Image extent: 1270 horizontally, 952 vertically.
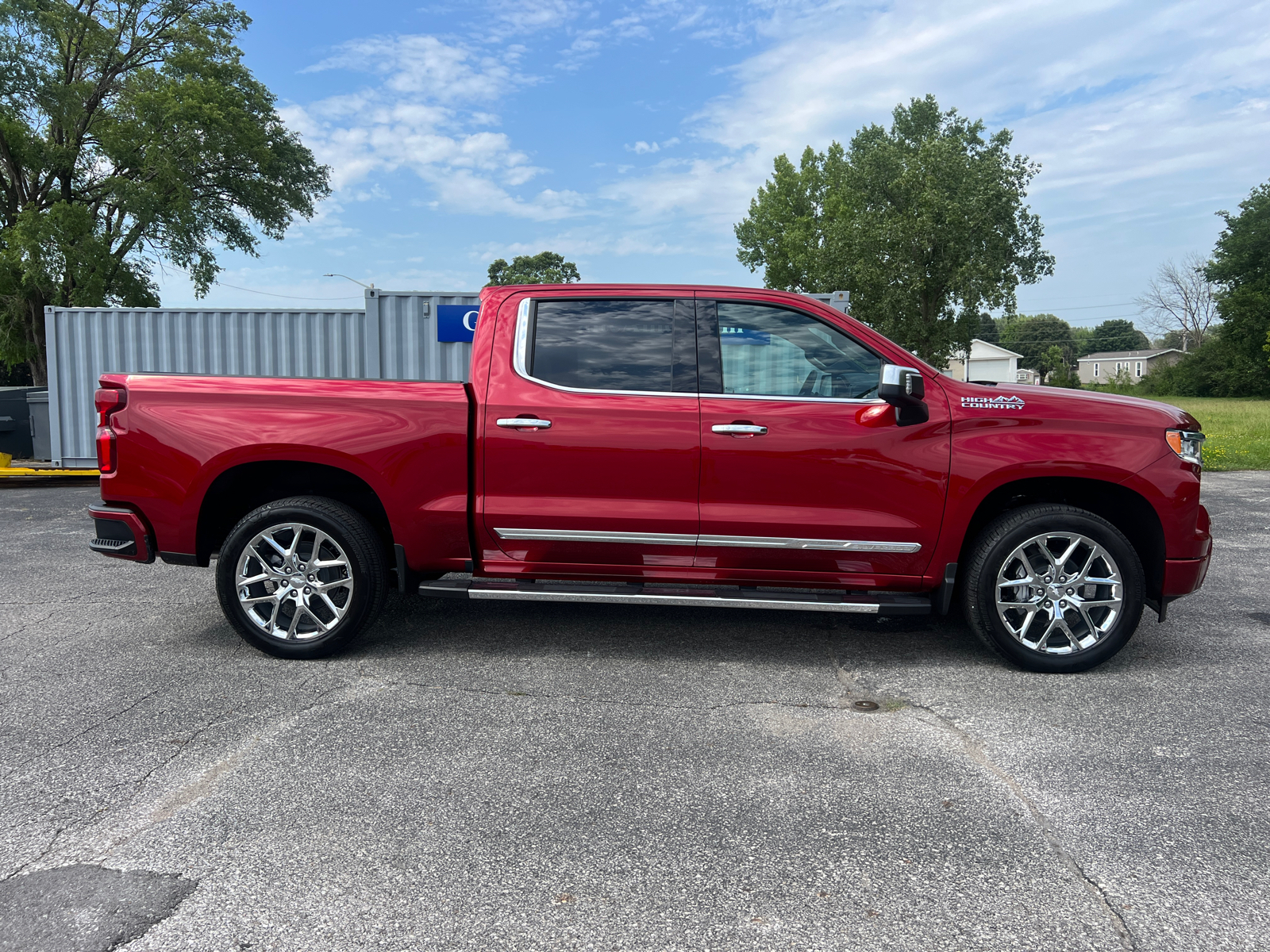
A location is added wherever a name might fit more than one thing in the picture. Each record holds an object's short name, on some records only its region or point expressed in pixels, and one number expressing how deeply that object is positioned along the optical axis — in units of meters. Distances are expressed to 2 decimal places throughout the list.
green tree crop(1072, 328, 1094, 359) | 125.75
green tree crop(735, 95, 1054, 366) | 38.88
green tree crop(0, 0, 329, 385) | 25.23
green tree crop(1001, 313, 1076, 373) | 120.00
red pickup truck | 4.19
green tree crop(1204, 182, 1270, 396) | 55.59
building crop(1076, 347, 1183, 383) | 98.94
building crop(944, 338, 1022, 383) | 95.94
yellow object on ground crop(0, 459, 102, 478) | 11.80
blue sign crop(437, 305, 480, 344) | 12.52
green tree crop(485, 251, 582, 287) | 93.38
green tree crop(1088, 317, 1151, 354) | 126.15
